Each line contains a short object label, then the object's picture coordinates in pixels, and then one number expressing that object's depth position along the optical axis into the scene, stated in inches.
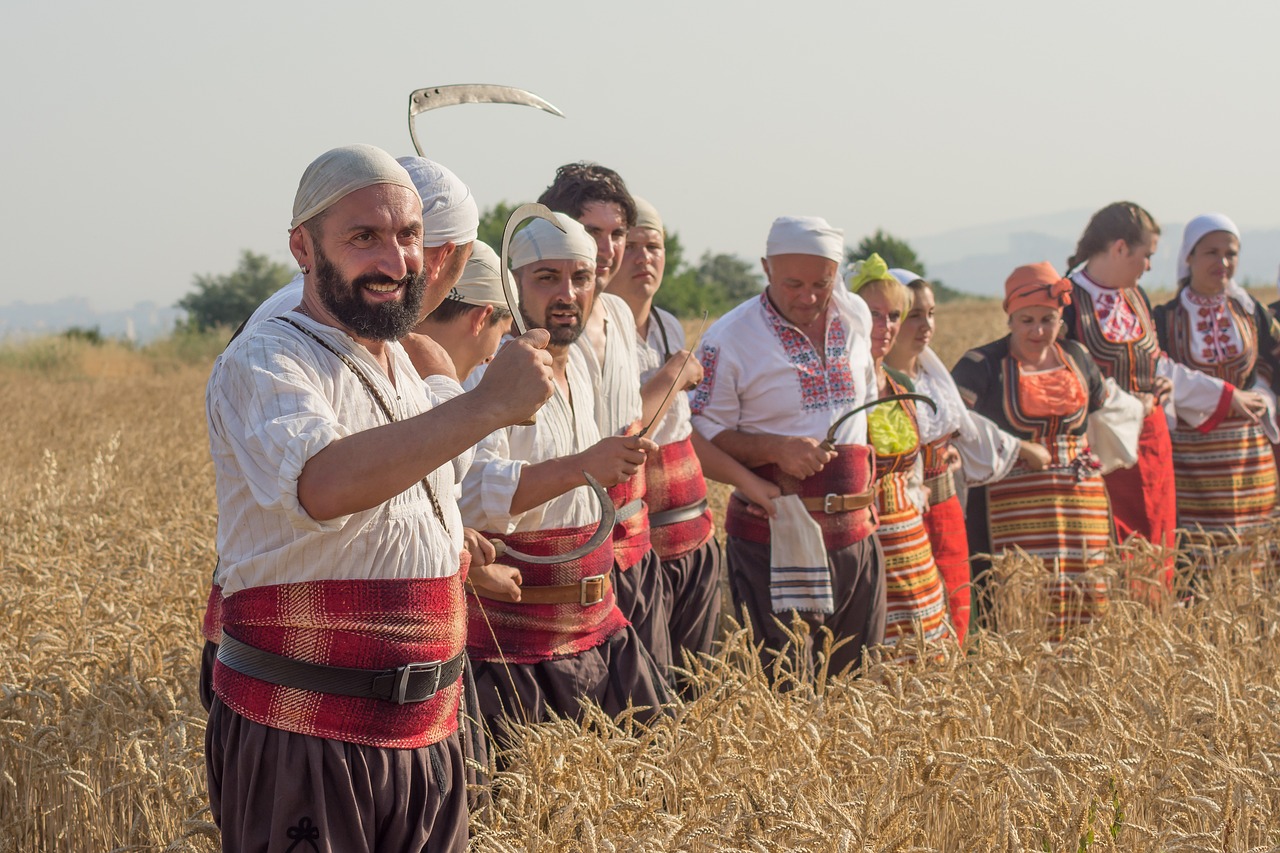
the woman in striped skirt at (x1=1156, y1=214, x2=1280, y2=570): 272.7
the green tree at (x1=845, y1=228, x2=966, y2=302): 2078.0
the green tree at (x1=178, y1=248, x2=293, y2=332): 1539.1
